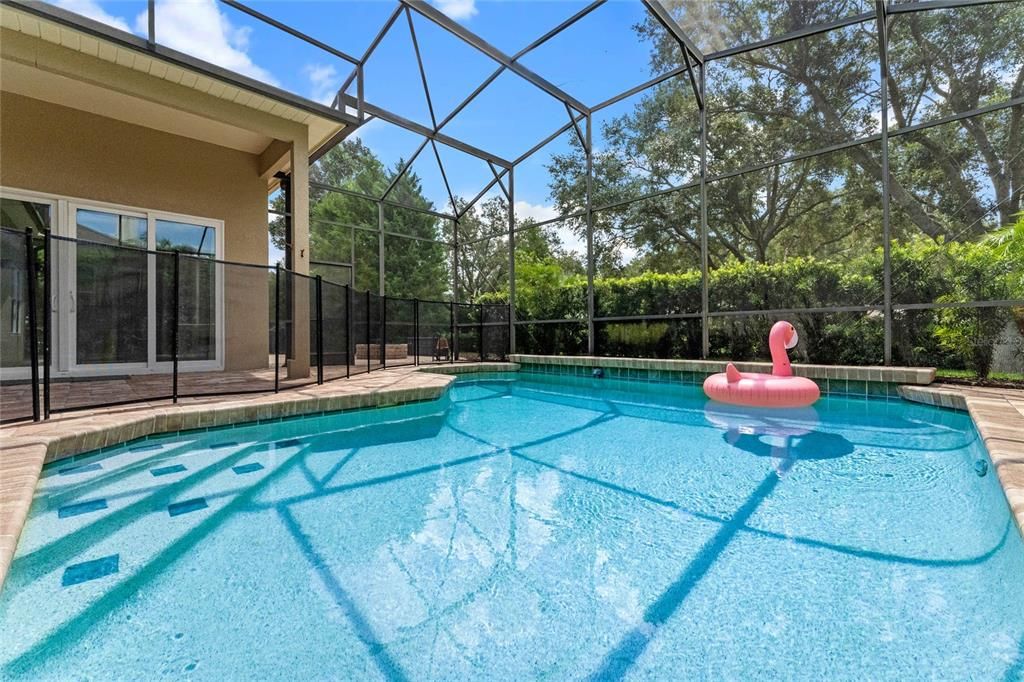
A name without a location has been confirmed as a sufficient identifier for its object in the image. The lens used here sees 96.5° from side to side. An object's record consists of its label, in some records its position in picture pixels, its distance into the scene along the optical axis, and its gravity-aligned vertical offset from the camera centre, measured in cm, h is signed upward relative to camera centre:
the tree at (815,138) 652 +362
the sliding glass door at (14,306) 347 +27
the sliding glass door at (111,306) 434 +33
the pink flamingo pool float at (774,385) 512 -53
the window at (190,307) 468 +35
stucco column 636 +121
